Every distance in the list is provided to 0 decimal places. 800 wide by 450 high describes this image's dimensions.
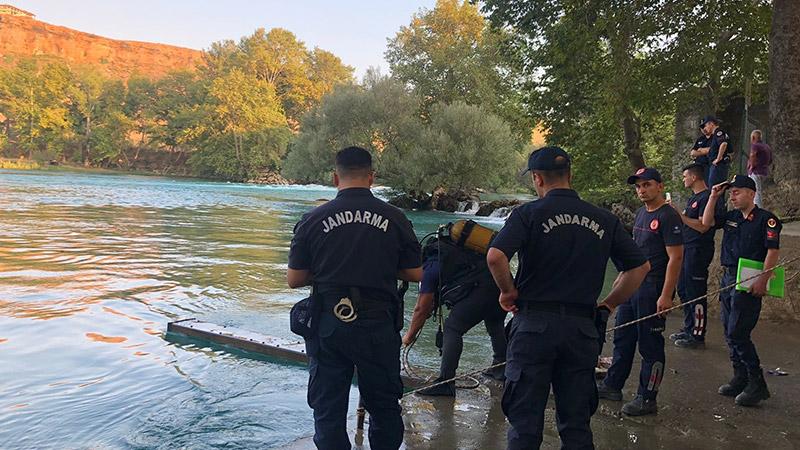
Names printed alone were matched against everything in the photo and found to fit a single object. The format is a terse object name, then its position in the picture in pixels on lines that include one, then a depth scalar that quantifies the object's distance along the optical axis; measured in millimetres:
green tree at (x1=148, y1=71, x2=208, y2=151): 73750
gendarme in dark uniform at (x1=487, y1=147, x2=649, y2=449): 3139
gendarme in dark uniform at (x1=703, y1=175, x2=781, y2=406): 4699
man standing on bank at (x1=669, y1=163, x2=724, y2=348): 6352
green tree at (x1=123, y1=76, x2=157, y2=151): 77625
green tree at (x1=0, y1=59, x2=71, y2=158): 72312
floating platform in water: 6508
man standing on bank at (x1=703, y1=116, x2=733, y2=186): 8266
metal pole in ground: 4113
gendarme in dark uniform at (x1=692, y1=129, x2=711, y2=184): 8750
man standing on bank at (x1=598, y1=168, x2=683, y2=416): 4465
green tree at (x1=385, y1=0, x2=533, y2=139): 45844
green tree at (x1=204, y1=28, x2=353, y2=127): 82325
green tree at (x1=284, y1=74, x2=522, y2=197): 37719
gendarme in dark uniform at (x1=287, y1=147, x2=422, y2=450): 3291
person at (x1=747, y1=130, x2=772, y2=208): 9062
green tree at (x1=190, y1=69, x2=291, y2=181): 70188
